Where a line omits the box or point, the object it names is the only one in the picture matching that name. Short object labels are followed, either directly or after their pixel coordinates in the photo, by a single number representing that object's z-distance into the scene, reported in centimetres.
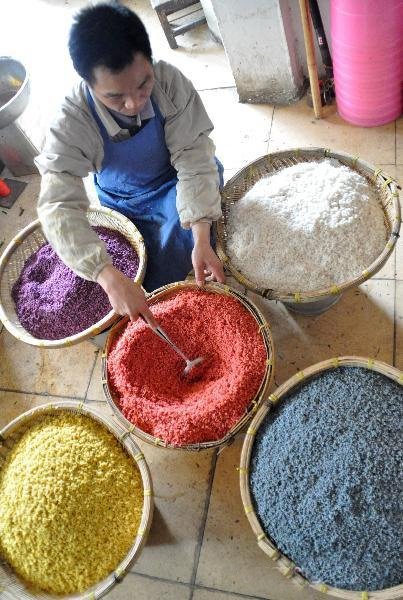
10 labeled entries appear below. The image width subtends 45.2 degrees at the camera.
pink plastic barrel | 162
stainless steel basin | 206
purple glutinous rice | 154
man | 129
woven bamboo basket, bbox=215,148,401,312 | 128
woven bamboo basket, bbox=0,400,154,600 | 112
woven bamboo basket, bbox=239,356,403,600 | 98
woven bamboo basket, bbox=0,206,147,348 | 141
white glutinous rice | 131
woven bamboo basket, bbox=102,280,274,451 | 120
